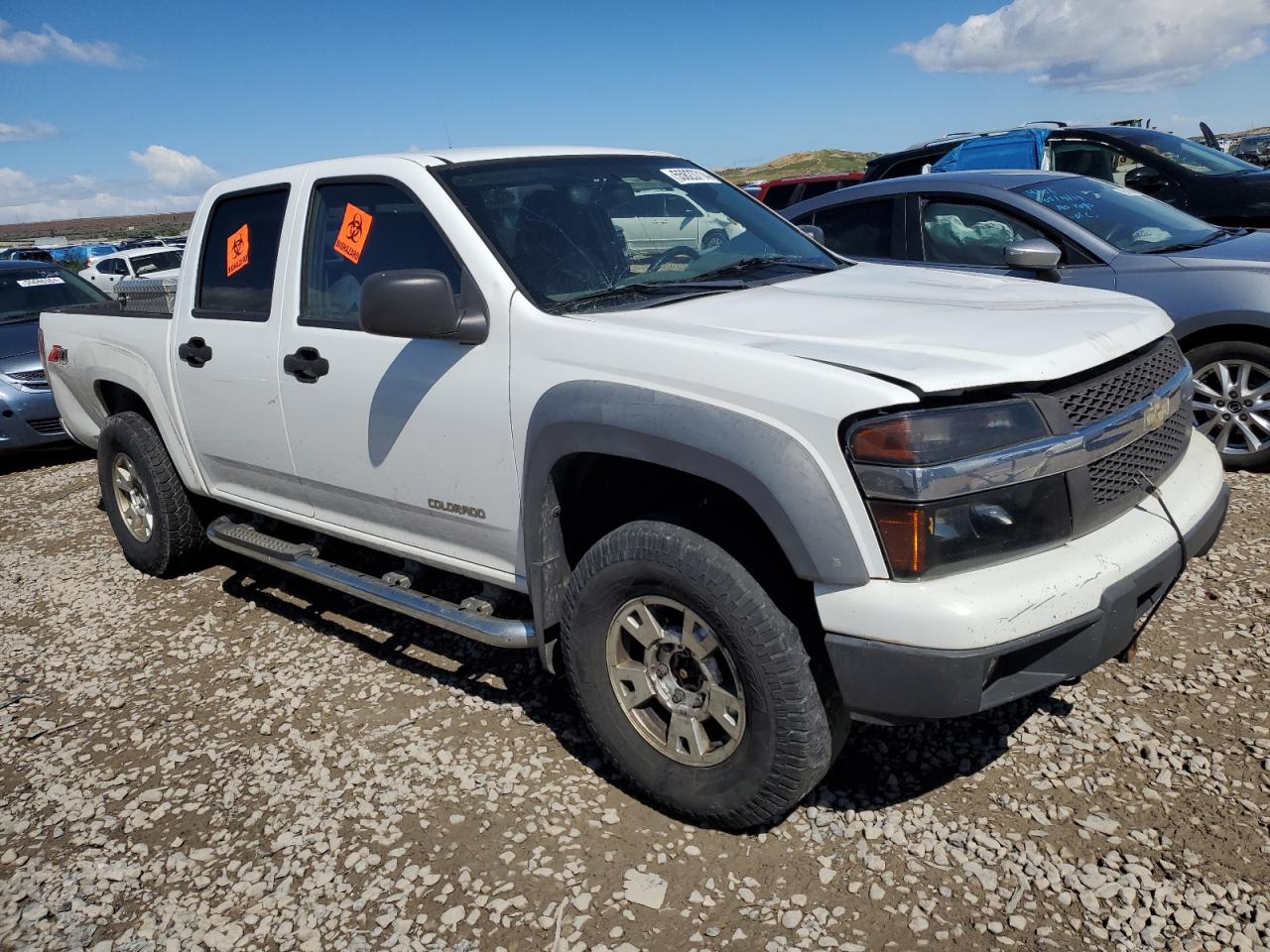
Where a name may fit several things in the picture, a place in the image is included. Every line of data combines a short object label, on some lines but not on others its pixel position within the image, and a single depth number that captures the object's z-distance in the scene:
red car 12.49
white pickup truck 2.27
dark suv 7.28
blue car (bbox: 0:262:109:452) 8.23
